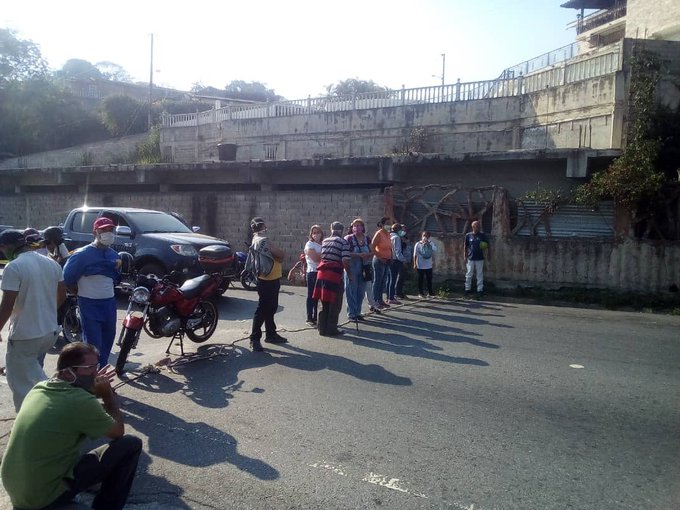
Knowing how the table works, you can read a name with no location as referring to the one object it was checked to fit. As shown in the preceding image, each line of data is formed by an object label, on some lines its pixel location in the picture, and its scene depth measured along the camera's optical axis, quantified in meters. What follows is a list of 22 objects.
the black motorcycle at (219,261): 11.38
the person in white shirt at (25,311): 4.83
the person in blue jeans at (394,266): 12.25
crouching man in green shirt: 3.21
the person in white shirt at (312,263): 9.88
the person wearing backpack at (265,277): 8.25
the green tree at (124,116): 46.31
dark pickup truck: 11.74
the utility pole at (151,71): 50.23
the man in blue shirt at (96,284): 6.11
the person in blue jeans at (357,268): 10.03
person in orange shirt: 11.42
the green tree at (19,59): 46.94
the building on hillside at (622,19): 25.52
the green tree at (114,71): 75.06
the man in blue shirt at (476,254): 13.02
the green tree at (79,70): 66.62
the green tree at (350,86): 59.47
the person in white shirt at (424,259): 12.80
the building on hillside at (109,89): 58.34
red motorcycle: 6.90
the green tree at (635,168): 12.93
